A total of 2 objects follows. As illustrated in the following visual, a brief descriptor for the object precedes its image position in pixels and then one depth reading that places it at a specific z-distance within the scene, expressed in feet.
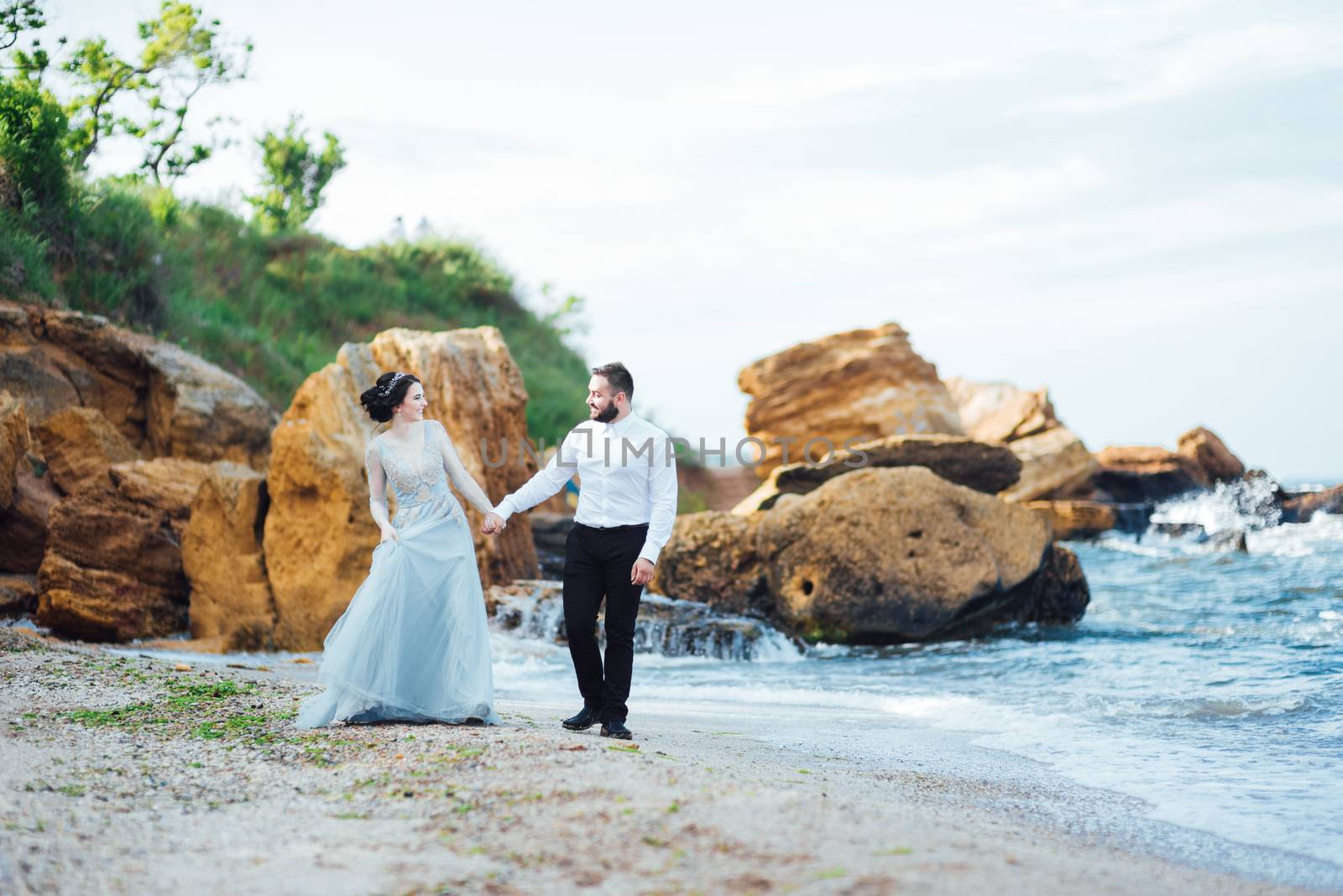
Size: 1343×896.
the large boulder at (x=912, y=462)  61.26
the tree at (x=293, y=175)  115.34
